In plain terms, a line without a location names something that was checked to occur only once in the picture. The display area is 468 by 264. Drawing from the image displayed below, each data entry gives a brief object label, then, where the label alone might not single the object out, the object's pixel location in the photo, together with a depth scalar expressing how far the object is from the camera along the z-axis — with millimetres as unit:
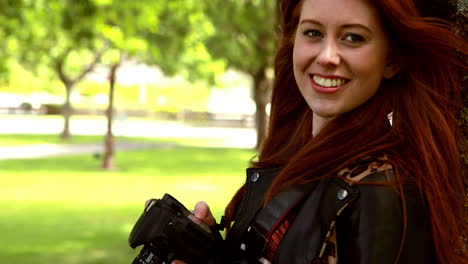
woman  1775
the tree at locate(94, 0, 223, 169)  12117
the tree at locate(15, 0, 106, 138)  10898
